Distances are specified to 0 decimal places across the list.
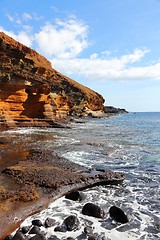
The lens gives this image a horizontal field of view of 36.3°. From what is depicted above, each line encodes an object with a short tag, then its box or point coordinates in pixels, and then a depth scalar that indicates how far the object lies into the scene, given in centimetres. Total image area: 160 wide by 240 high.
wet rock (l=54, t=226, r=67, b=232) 698
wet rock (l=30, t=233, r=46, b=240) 634
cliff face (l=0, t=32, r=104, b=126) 3053
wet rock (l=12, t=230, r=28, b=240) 631
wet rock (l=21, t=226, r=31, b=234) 675
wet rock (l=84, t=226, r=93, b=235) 691
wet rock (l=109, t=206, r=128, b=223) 769
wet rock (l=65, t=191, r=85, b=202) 919
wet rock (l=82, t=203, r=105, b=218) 790
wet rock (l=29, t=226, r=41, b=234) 671
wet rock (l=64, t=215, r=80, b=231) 714
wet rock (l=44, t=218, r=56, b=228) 720
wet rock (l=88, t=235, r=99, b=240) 657
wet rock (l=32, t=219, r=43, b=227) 717
